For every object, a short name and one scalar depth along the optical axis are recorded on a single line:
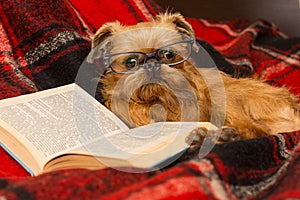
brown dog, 1.15
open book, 0.99
